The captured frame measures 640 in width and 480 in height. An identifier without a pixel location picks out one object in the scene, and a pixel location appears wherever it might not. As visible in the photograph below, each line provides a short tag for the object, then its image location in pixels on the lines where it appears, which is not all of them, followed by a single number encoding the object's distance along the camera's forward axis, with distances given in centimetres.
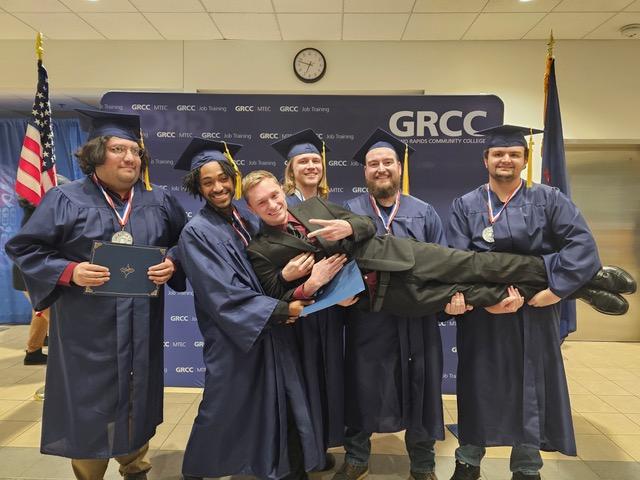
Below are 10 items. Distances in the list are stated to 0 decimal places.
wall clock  440
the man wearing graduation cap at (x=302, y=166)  235
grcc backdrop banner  334
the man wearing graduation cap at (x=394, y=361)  202
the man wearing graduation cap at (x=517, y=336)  193
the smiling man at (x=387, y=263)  173
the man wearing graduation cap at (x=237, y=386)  174
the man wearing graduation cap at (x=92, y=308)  177
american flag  279
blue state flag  318
